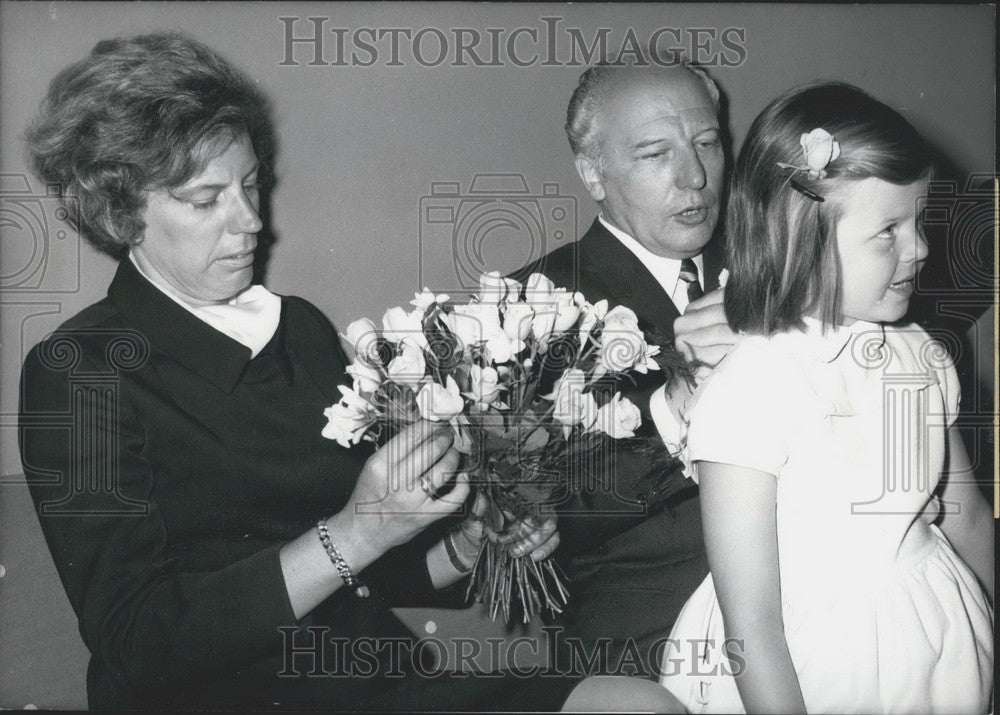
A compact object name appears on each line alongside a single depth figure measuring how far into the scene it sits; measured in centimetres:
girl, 147
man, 171
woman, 165
